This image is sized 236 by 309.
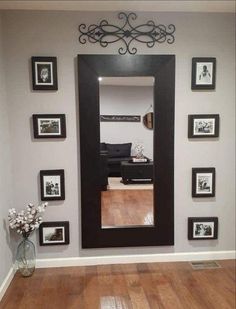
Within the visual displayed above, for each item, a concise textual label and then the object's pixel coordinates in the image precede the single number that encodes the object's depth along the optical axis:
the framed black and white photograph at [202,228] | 2.26
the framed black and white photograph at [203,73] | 2.14
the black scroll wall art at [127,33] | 2.08
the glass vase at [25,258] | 2.10
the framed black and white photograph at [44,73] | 2.06
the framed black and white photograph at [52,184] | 2.14
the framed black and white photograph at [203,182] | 2.23
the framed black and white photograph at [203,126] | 2.18
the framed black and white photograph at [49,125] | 2.10
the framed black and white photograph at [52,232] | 2.18
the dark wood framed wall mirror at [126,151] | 2.11
